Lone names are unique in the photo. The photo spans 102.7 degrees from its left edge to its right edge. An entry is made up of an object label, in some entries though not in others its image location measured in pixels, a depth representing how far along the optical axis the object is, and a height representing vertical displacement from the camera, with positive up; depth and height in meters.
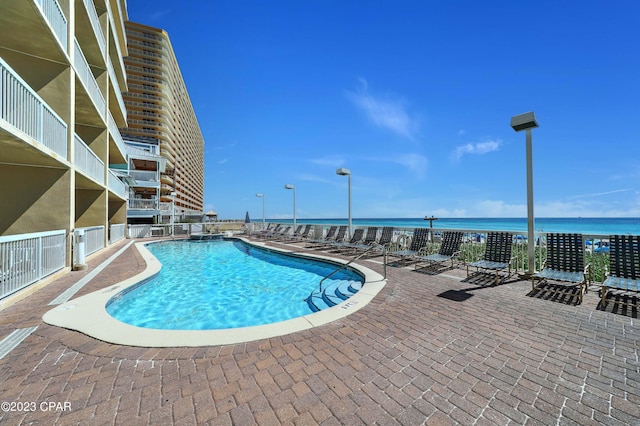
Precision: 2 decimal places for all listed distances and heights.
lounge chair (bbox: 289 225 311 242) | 15.11 -1.20
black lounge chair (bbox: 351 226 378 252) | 10.17 -1.01
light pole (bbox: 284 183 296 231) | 18.17 +1.77
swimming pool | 2.94 -1.44
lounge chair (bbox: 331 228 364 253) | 10.70 -1.17
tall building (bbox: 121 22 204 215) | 49.25 +24.54
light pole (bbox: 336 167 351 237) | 11.81 +2.00
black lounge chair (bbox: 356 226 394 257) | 9.37 -0.95
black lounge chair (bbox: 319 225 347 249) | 11.96 -1.13
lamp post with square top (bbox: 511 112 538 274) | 5.43 +0.90
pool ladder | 5.88 -1.94
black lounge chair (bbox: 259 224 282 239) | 18.12 -1.24
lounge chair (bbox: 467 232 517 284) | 5.61 -0.88
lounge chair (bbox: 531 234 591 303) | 4.70 -0.93
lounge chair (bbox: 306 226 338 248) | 12.64 -1.18
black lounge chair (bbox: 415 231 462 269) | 6.83 -0.91
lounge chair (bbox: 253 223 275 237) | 19.45 -1.24
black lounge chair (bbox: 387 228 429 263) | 7.75 -0.85
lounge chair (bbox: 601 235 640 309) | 4.29 -0.78
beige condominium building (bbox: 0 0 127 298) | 4.72 +1.90
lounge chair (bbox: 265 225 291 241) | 16.78 -1.28
